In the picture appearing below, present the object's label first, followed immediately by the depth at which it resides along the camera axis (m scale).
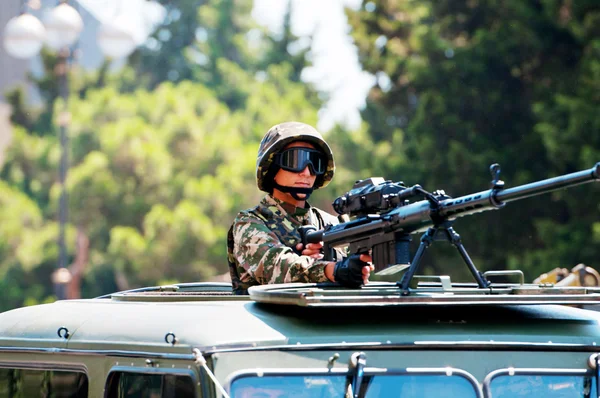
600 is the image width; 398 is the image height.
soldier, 12.72
